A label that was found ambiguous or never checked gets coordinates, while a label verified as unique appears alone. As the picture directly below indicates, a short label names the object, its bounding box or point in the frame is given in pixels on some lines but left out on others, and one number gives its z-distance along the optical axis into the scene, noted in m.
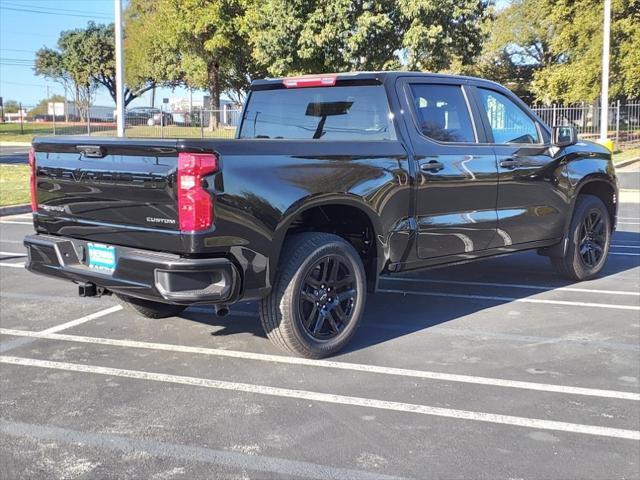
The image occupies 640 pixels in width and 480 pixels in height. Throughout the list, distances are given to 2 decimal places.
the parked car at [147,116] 29.86
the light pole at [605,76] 20.85
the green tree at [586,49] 27.64
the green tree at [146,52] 47.78
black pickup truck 3.98
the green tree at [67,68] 73.25
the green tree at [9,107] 81.11
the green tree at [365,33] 24.75
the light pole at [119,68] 16.02
